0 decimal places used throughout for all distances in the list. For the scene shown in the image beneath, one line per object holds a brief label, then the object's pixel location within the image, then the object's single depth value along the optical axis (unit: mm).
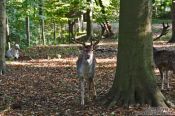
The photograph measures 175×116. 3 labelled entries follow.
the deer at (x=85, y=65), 10391
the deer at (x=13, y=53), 22359
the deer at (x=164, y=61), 12141
